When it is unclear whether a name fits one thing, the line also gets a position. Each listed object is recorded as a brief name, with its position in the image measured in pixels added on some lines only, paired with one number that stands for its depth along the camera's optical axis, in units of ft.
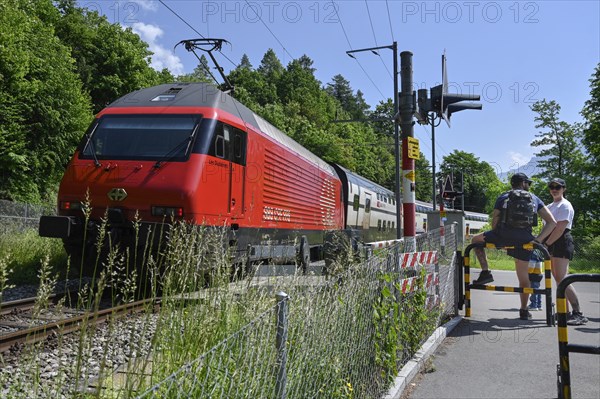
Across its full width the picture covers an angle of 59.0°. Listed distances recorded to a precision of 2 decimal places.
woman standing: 23.16
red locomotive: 26.17
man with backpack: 23.25
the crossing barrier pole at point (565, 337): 11.39
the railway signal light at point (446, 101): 26.63
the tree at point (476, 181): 274.54
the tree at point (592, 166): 109.84
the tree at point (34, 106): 88.79
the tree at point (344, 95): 388.16
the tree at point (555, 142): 152.25
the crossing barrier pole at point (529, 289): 22.74
